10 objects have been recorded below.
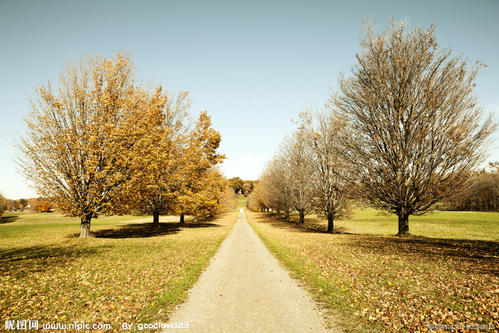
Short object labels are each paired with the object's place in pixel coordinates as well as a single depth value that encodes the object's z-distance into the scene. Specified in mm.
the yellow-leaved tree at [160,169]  15414
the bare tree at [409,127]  13352
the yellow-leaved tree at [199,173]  23000
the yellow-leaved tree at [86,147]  14078
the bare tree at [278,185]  30625
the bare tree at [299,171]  26433
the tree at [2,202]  44022
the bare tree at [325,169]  21469
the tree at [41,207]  73562
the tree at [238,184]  161375
